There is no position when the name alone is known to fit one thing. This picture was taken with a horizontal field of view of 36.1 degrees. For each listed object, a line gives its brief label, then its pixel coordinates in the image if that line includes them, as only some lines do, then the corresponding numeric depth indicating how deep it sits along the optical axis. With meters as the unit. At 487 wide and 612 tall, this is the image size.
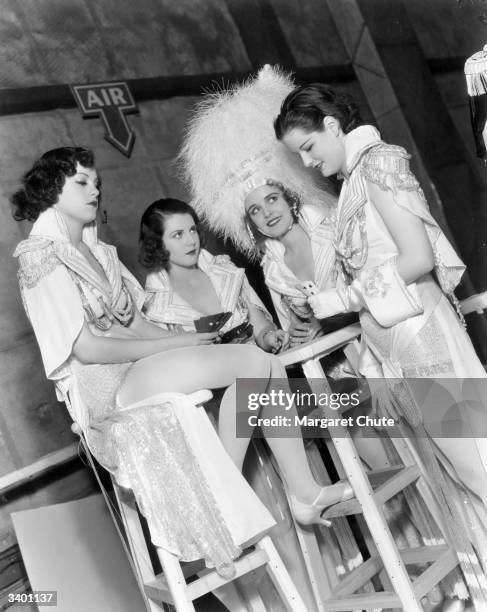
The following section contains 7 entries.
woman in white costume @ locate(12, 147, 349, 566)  2.25
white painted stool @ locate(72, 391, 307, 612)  2.23
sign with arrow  3.59
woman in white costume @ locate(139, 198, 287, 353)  3.11
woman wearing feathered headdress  3.10
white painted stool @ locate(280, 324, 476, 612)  2.38
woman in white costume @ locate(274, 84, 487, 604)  2.36
